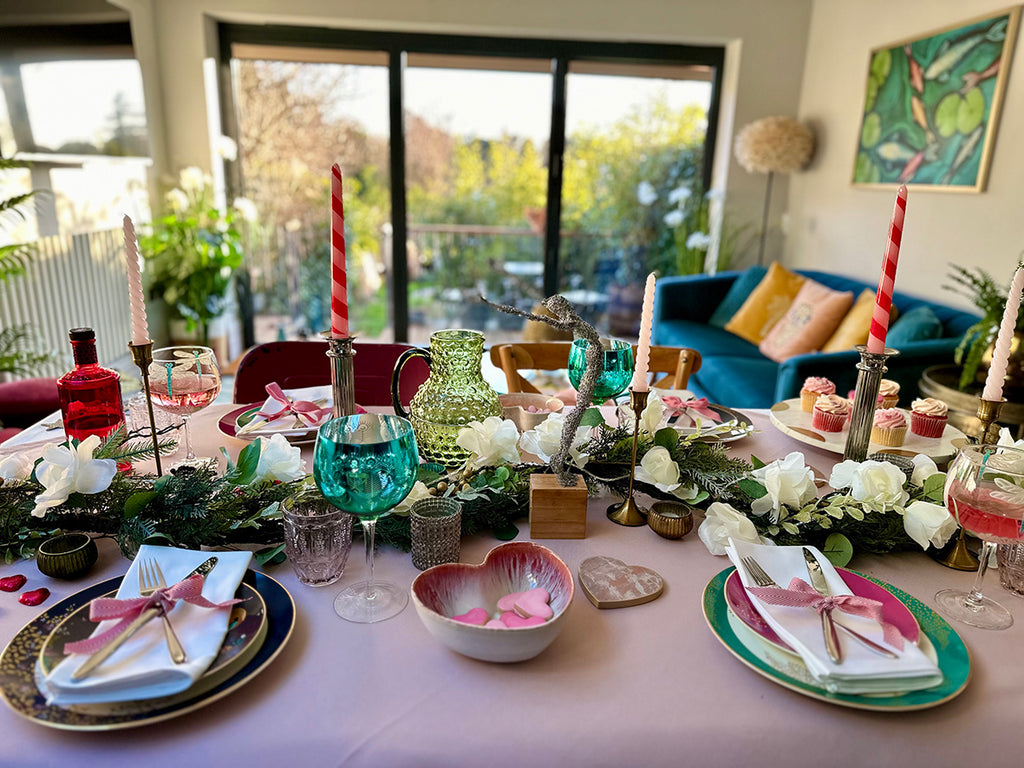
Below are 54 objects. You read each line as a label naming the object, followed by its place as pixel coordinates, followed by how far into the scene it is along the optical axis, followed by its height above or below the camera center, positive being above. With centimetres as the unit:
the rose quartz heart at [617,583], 80 -44
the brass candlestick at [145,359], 93 -23
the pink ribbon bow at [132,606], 64 -41
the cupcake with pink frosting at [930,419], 130 -38
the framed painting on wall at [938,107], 283 +46
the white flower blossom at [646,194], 475 +6
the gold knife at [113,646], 61 -42
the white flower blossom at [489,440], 97 -33
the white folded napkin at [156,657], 60 -42
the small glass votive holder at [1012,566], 86 -43
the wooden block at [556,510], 93 -40
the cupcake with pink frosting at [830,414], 131 -38
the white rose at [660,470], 98 -37
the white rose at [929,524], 87 -38
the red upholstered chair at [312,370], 164 -42
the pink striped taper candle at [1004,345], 90 -17
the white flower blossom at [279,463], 94 -36
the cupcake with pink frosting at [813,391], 139 -36
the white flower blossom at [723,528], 89 -41
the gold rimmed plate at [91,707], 59 -44
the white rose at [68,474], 82 -34
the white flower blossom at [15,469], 91 -37
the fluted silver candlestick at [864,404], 99 -29
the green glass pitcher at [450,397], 106 -30
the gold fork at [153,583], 66 -42
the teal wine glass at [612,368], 108 -25
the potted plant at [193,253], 394 -37
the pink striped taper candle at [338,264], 93 -9
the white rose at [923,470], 98 -35
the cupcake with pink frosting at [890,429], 126 -39
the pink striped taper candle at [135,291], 92 -14
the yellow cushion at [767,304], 371 -51
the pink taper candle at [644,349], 95 -20
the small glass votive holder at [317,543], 81 -41
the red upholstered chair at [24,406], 210 -66
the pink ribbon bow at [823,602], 72 -40
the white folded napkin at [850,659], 65 -42
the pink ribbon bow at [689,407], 134 -38
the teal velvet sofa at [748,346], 249 -59
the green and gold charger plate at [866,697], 64 -44
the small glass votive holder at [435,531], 84 -40
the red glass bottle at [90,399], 103 -31
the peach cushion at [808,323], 328 -54
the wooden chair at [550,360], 172 -40
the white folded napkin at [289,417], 123 -40
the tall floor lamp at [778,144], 405 +36
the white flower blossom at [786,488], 91 -36
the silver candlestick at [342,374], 98 -25
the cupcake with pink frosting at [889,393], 140 -36
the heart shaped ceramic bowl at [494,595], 66 -41
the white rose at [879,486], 91 -35
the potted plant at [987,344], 210 -39
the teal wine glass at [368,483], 73 -30
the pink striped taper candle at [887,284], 95 -10
